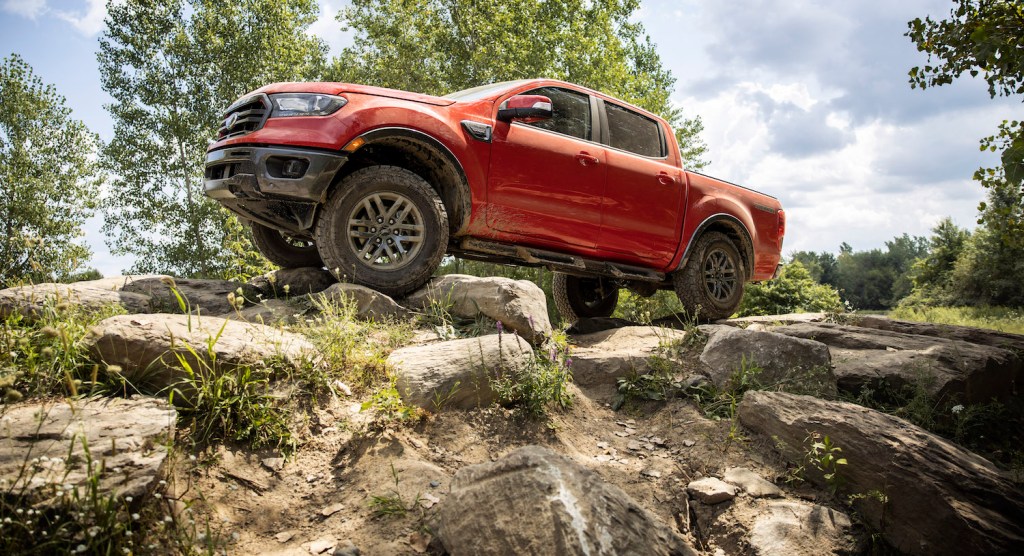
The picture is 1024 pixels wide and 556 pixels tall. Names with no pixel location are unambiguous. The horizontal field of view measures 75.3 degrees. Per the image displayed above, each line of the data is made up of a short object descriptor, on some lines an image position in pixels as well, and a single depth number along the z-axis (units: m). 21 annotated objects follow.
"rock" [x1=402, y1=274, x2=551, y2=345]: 4.87
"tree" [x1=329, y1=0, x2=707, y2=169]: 21.53
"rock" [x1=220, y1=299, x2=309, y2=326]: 4.77
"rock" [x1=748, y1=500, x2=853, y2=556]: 3.35
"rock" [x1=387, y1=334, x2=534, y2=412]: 3.76
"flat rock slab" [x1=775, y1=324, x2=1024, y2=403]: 5.16
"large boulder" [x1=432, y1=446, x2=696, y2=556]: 2.48
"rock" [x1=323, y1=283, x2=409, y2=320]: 4.79
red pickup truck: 4.79
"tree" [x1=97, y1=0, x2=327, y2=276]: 22.70
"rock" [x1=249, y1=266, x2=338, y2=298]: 5.61
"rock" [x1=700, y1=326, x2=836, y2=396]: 4.89
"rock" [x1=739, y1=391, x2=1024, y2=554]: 3.52
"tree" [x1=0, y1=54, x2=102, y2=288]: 20.66
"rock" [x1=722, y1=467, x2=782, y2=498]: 3.71
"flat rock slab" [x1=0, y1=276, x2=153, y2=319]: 4.02
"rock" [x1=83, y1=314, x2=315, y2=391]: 3.32
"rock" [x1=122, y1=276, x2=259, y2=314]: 5.23
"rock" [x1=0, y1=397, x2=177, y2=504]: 2.49
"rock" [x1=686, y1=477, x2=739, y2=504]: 3.62
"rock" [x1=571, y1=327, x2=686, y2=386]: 5.04
